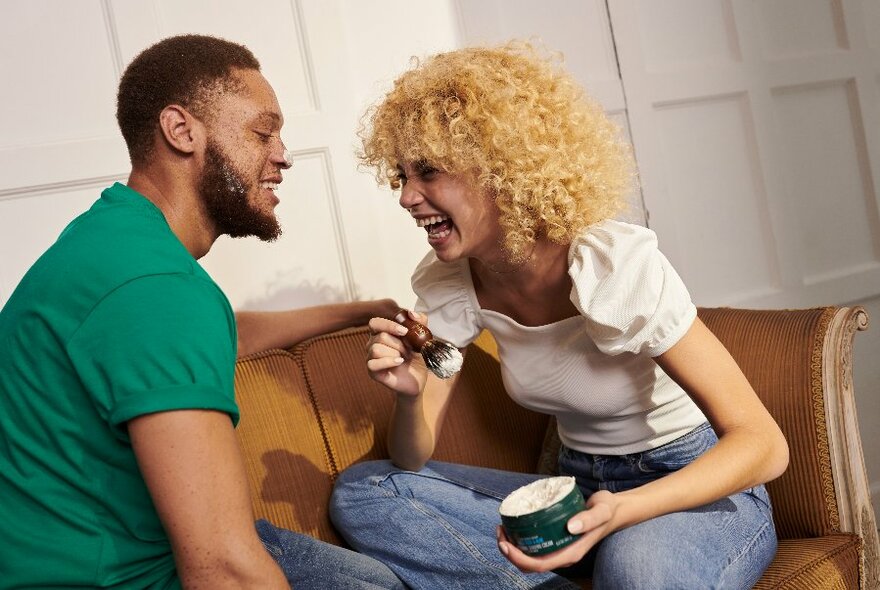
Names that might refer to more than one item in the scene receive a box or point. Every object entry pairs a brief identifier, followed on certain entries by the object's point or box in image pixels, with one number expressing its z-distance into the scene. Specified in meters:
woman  1.56
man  1.14
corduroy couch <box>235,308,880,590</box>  1.84
